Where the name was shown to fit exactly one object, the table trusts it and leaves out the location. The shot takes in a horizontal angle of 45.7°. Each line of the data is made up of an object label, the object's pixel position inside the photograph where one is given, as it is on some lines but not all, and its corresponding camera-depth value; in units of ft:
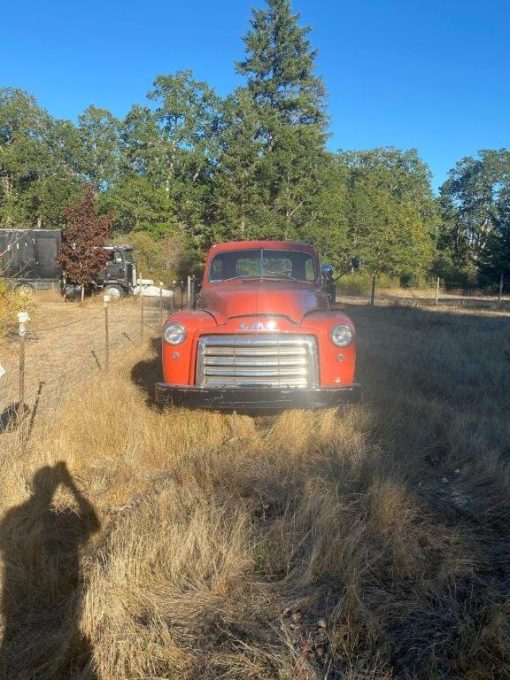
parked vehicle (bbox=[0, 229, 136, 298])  80.59
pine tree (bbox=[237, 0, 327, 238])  103.76
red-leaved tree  76.02
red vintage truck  17.54
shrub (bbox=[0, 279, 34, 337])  33.18
